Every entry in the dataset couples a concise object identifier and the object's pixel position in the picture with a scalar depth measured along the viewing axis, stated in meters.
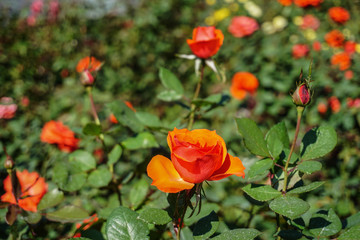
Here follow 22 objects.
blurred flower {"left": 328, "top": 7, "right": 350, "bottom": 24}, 2.11
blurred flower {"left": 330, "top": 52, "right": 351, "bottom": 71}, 1.67
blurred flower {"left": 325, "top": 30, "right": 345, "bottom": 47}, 1.93
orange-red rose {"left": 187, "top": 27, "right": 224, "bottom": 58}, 0.68
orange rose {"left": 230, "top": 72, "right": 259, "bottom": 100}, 1.76
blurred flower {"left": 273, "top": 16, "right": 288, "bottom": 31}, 2.34
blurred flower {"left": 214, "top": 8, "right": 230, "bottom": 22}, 2.88
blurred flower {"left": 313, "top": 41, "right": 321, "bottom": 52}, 1.93
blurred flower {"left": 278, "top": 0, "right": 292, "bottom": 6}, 2.30
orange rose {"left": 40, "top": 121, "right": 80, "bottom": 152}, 0.89
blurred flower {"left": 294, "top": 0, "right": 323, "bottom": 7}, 2.11
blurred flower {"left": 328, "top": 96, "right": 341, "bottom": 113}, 1.59
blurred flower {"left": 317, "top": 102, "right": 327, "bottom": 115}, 1.60
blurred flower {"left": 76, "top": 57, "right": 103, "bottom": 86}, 0.70
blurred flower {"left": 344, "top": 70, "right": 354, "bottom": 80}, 1.64
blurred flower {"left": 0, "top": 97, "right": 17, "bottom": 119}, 0.93
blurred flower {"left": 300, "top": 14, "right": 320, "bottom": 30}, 2.25
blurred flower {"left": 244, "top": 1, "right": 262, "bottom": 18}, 2.59
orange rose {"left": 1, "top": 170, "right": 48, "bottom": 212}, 0.60
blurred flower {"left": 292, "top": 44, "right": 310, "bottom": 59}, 1.83
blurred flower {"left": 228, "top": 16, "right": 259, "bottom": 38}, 2.03
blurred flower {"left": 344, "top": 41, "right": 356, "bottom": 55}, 1.76
